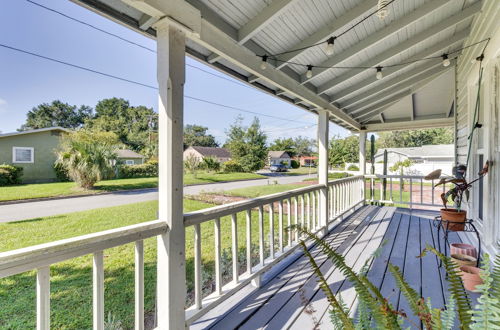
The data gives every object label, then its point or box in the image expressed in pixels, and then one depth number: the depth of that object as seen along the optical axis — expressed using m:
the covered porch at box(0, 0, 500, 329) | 1.42
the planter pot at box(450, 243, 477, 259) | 2.26
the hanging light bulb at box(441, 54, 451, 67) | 3.42
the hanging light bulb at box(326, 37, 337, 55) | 2.25
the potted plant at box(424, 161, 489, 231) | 2.29
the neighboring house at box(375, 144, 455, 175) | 16.56
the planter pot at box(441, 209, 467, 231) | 2.38
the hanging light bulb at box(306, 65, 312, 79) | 2.76
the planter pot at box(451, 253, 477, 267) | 2.13
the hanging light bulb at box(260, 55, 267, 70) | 2.28
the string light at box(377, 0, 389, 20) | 1.70
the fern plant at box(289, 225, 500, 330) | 0.64
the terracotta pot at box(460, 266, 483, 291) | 1.92
